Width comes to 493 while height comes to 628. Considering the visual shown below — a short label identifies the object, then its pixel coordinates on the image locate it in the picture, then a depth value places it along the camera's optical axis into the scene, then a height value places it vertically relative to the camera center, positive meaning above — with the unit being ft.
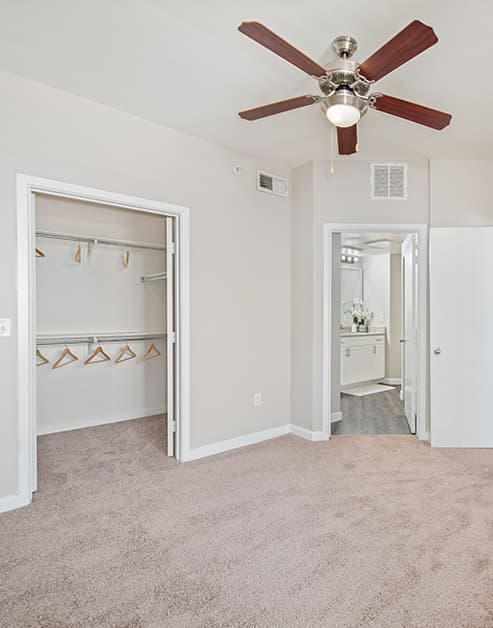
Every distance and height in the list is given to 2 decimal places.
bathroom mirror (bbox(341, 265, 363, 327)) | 24.57 +1.30
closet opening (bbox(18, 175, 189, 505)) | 11.22 -0.54
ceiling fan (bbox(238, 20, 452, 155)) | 5.24 +3.53
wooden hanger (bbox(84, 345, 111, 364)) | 14.58 -1.70
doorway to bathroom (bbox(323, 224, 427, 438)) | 13.01 -1.00
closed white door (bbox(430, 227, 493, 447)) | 12.34 -0.81
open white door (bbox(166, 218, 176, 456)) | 11.17 -0.56
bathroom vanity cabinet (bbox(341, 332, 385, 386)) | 21.30 -2.60
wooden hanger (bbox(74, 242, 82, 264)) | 14.01 +1.85
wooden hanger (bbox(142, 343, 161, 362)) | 15.91 -1.75
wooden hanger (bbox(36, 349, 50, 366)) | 13.53 -1.64
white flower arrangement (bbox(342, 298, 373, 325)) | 23.98 -0.17
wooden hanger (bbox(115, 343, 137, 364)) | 15.42 -1.75
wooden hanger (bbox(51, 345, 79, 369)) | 14.03 -1.71
